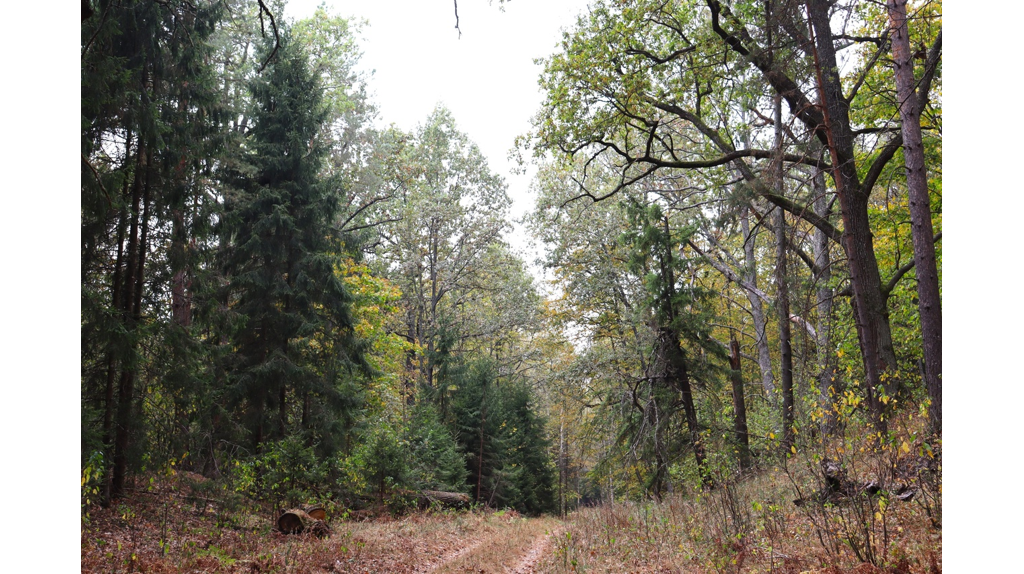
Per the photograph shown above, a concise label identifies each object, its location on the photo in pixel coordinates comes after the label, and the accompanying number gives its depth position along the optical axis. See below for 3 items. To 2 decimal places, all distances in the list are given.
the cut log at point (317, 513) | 10.09
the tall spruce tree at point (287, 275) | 12.92
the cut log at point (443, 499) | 15.42
